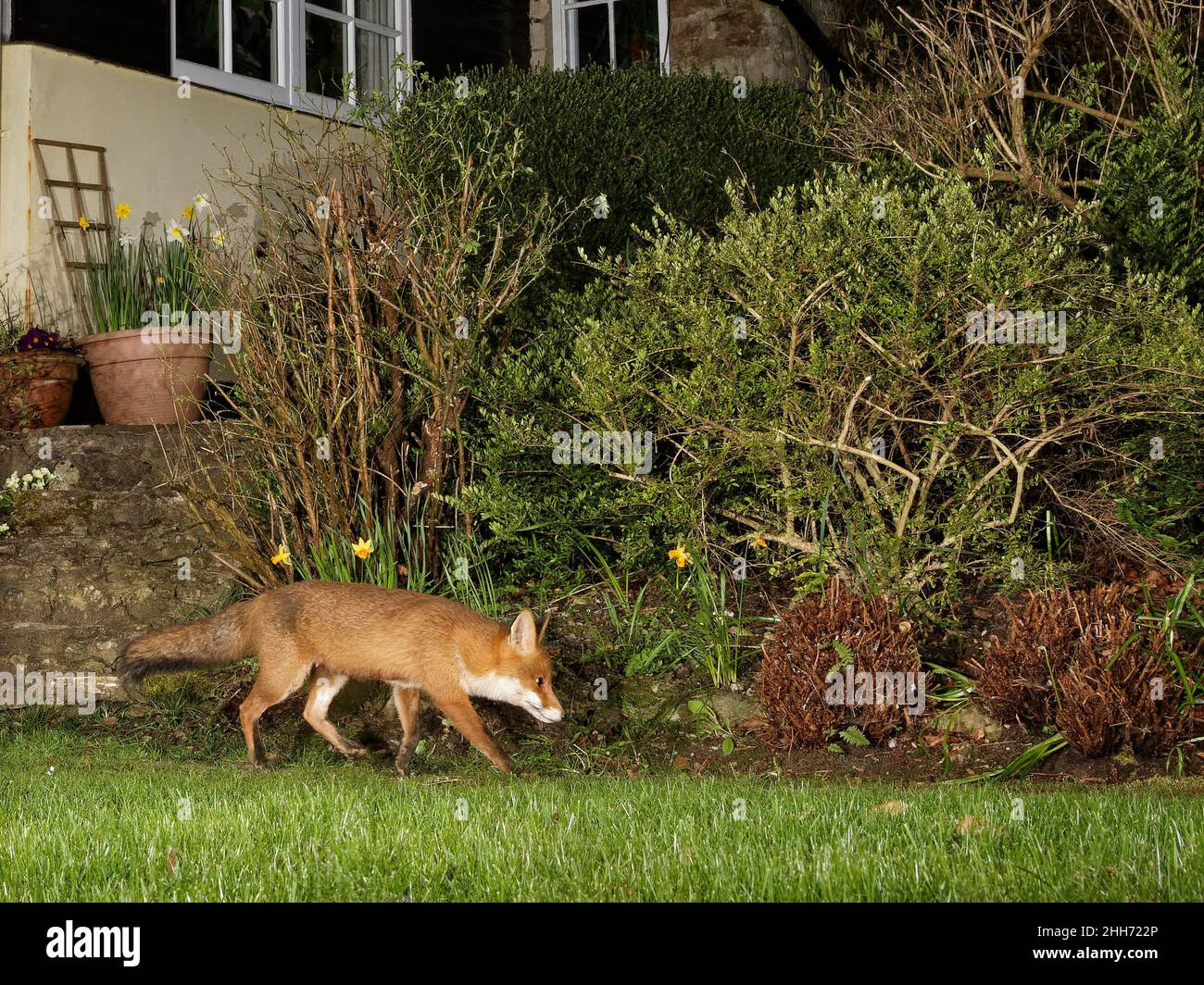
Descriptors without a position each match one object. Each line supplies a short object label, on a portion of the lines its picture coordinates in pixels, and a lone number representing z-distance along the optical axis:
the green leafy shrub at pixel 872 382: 6.66
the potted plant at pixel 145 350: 9.88
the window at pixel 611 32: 14.57
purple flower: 9.96
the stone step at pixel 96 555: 8.00
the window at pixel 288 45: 12.34
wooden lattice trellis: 10.87
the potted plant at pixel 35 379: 9.78
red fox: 6.38
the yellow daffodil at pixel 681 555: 7.14
